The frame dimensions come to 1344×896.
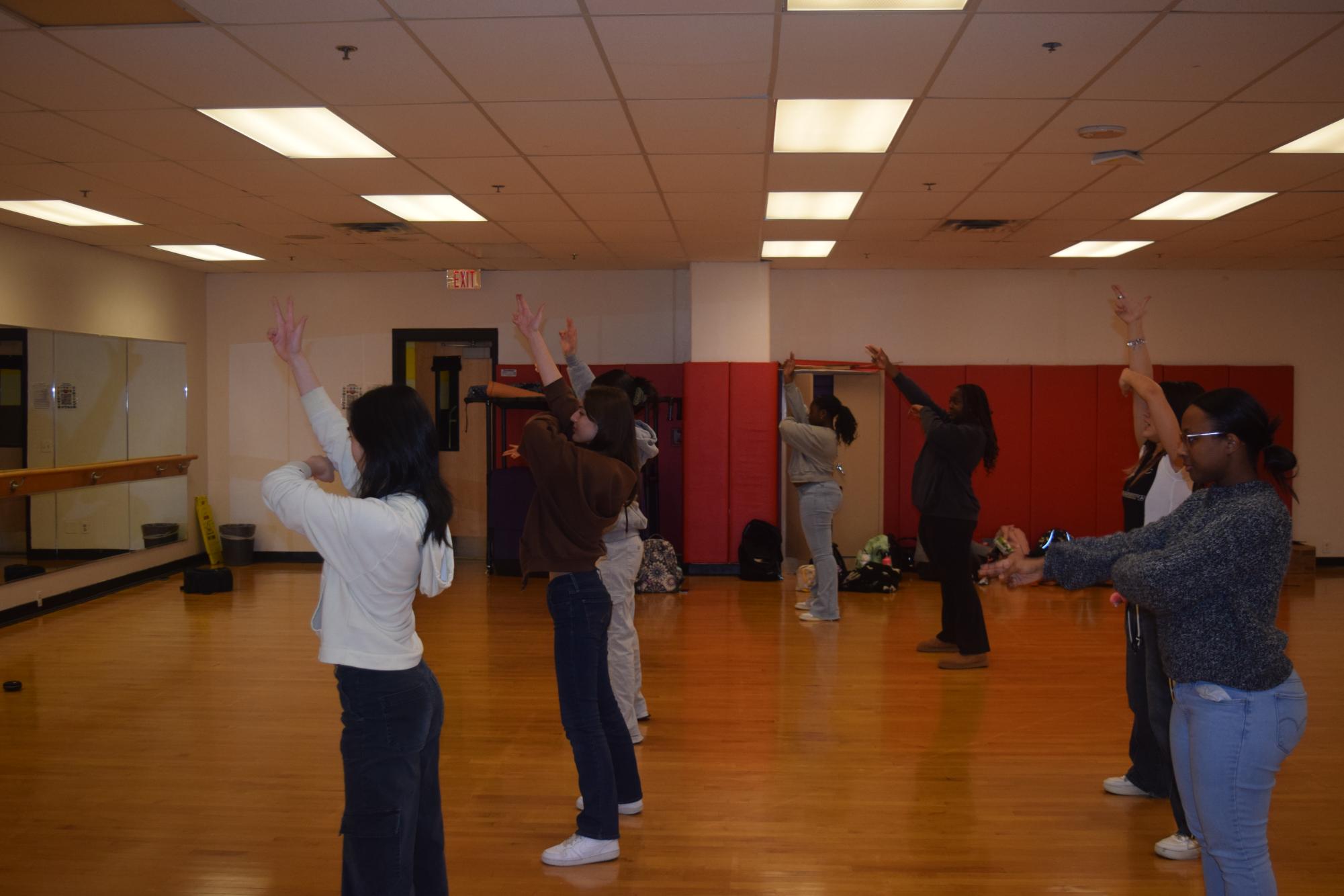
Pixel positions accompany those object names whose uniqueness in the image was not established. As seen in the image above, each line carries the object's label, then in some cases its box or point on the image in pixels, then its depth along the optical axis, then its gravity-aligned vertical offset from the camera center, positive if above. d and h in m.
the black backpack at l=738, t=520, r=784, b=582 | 9.64 -1.20
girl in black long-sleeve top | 6.09 -0.34
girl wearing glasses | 2.30 -0.47
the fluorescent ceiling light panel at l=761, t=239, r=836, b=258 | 9.02 +1.69
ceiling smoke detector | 5.21 +1.57
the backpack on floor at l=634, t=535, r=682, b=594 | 9.11 -1.29
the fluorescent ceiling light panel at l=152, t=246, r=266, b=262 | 9.30 +1.69
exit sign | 10.38 +1.57
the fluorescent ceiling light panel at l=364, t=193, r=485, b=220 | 7.23 +1.67
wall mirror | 7.87 -0.04
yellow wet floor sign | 10.48 -1.08
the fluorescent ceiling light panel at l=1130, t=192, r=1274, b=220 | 7.08 +1.65
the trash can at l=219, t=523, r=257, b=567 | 10.52 -1.18
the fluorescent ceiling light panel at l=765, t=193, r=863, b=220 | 7.15 +1.66
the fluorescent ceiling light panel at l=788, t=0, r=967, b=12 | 3.68 +1.57
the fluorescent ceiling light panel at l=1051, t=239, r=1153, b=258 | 8.99 +1.68
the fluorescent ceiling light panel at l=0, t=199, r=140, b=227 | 7.31 +1.65
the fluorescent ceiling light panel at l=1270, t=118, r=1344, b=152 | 5.38 +1.60
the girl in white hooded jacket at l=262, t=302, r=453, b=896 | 2.40 -0.42
